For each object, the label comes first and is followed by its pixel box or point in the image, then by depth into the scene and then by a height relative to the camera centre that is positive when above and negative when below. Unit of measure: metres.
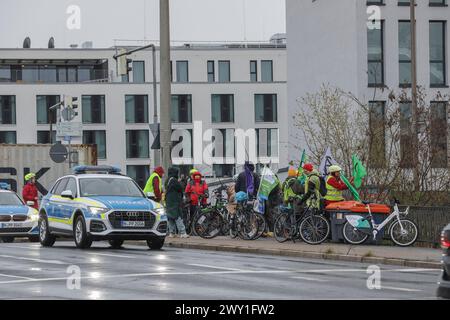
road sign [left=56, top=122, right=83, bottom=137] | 39.09 +0.22
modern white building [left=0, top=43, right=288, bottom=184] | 89.38 +2.74
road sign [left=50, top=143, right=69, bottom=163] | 38.59 -0.53
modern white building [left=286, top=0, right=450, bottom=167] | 53.91 +3.85
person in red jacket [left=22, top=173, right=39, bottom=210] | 37.09 -1.63
